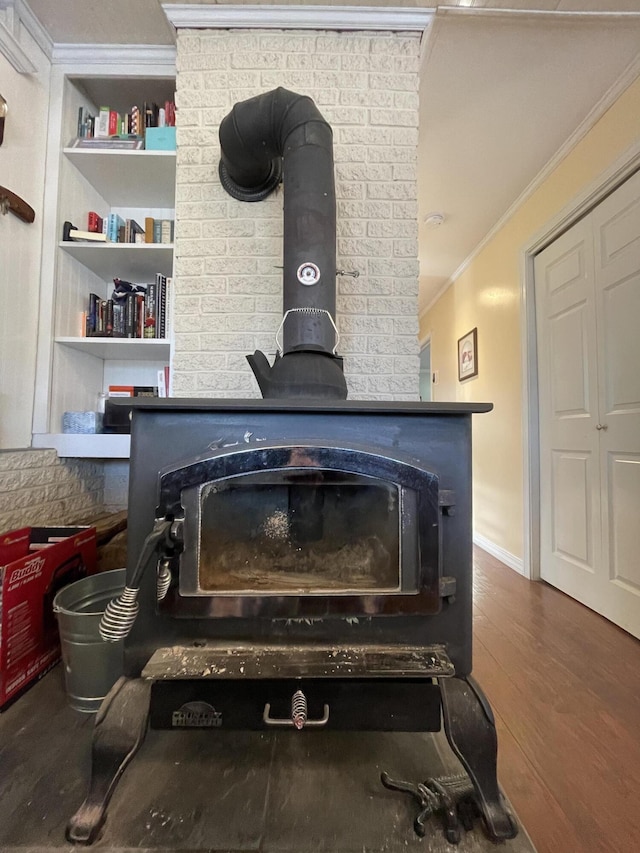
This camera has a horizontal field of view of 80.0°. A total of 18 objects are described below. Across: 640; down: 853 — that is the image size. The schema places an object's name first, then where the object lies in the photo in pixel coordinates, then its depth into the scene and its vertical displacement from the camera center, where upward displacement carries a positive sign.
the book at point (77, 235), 1.66 +0.88
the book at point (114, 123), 1.70 +1.40
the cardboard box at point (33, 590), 1.10 -0.48
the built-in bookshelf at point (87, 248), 1.61 +0.82
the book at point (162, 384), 1.68 +0.23
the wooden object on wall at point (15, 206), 1.41 +0.88
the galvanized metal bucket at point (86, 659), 1.06 -0.64
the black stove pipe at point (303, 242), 1.00 +0.55
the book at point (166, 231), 1.75 +0.95
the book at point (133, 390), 1.86 +0.23
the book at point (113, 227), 1.75 +0.96
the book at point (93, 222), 1.75 +0.99
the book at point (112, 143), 1.63 +1.26
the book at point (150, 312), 1.75 +0.58
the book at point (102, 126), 1.69 +1.38
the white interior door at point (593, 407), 1.77 +0.19
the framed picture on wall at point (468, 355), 3.31 +0.77
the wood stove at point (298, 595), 0.74 -0.33
